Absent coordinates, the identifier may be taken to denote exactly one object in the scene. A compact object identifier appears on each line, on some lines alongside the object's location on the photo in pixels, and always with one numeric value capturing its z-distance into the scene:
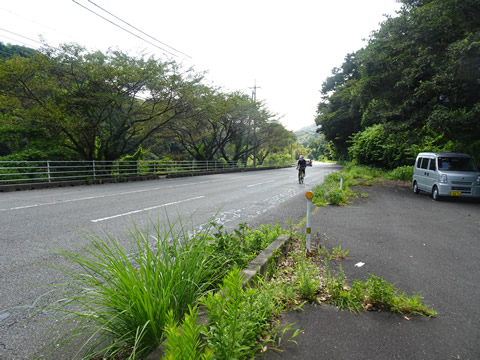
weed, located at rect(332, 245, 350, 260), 3.99
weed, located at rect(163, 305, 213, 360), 1.33
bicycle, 15.93
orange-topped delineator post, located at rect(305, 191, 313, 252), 3.94
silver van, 8.89
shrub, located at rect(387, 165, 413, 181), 16.20
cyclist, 15.57
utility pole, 35.20
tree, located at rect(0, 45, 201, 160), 13.58
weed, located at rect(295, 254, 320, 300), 2.79
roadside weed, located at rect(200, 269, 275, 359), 1.63
